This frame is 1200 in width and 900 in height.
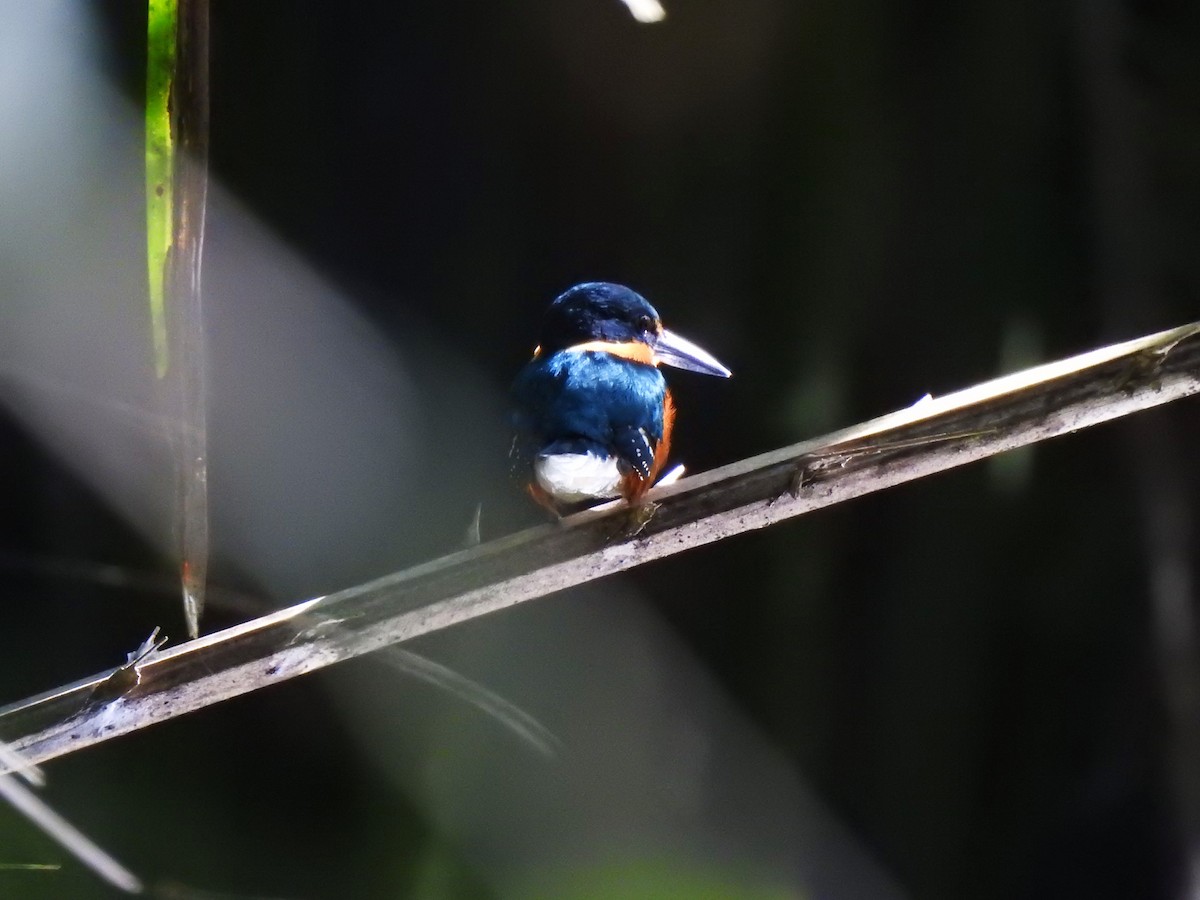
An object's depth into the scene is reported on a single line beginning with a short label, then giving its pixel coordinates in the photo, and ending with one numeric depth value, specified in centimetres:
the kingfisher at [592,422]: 668
